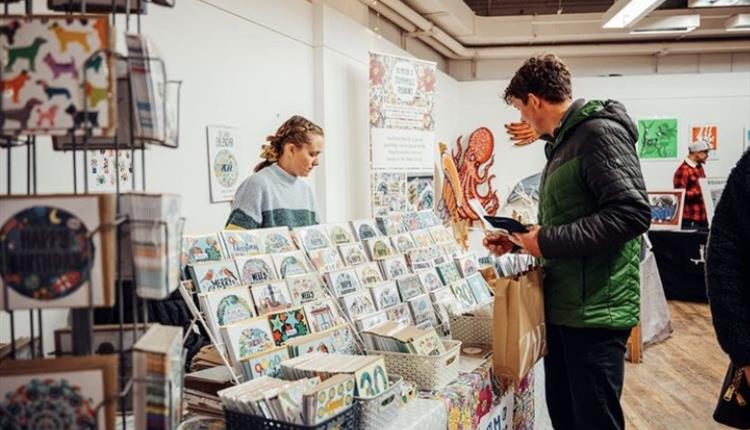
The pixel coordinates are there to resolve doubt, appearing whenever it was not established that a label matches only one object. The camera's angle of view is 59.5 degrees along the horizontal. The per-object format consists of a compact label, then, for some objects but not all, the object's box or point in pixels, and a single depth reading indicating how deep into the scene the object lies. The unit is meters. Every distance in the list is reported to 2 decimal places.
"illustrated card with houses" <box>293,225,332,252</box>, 2.16
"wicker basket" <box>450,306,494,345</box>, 2.47
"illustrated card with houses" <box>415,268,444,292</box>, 2.48
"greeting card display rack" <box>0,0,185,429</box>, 1.13
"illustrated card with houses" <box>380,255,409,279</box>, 2.37
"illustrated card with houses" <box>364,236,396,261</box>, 2.38
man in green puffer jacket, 1.95
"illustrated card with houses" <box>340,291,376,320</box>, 2.08
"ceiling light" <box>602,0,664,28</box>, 6.62
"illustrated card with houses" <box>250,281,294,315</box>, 1.83
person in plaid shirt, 7.39
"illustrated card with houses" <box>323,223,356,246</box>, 2.29
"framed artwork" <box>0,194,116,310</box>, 1.11
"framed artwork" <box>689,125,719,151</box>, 9.51
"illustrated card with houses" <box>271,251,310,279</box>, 1.98
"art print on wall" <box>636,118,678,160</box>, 9.51
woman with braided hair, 3.08
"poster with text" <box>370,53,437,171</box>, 5.46
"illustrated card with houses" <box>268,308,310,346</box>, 1.80
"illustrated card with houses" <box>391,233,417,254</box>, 2.53
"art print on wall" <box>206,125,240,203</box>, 3.85
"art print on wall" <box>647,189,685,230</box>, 7.20
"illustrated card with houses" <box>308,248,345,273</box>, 2.12
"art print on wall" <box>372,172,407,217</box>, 5.50
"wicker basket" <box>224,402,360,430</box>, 1.41
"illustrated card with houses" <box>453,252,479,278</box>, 2.77
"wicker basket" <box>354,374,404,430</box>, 1.57
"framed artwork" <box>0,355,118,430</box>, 1.13
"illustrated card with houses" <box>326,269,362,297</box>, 2.10
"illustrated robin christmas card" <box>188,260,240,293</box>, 1.74
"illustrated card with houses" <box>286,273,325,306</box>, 1.95
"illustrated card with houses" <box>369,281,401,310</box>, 2.21
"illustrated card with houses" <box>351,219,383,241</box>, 2.40
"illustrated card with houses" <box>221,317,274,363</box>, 1.67
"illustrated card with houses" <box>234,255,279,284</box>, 1.87
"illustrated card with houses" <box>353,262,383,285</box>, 2.24
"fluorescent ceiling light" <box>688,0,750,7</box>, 6.72
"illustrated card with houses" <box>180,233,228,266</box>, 1.79
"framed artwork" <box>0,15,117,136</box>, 1.11
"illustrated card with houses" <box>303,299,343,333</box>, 1.93
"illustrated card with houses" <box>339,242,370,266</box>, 2.26
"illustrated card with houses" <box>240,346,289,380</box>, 1.67
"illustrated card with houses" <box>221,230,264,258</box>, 1.91
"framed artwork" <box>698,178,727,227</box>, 6.74
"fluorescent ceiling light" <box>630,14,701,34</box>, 7.83
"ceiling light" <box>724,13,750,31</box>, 8.14
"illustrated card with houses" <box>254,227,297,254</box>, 2.03
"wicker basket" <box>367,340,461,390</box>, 1.93
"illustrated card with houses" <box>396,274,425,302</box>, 2.35
